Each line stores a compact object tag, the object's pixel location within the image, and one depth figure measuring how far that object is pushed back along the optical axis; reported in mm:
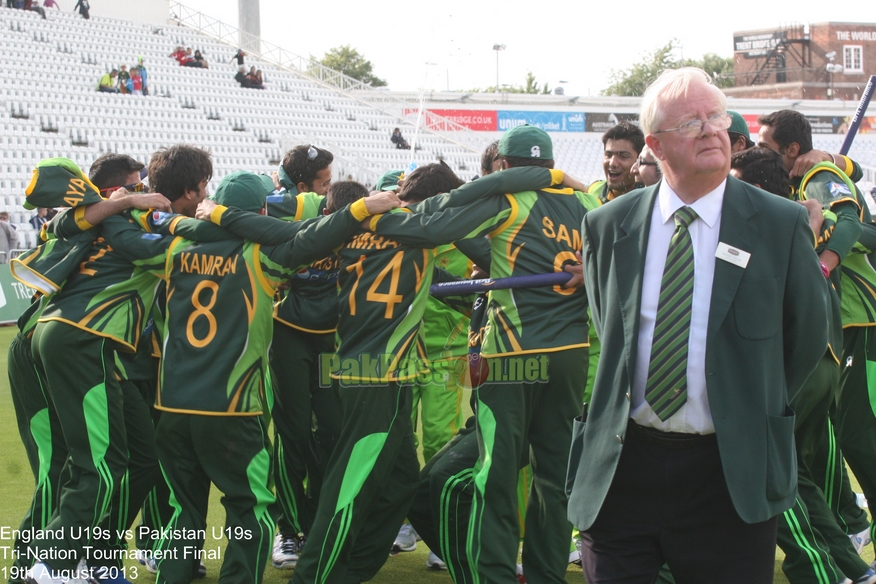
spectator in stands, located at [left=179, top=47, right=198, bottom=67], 32906
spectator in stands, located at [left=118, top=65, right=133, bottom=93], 28953
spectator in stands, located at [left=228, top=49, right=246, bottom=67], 34469
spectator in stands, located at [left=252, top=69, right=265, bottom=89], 33219
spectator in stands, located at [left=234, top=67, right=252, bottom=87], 32906
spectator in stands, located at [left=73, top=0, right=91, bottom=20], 34156
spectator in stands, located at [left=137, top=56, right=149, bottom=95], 29578
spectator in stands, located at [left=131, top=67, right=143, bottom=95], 29219
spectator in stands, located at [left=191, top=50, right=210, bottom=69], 33219
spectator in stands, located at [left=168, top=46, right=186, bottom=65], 33062
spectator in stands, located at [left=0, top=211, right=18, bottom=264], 16984
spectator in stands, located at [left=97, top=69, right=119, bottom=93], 28562
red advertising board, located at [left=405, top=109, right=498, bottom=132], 40031
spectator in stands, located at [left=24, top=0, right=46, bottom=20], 32100
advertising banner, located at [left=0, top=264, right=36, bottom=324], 15617
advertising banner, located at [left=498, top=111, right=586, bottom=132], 40469
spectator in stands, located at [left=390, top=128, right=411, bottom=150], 31703
